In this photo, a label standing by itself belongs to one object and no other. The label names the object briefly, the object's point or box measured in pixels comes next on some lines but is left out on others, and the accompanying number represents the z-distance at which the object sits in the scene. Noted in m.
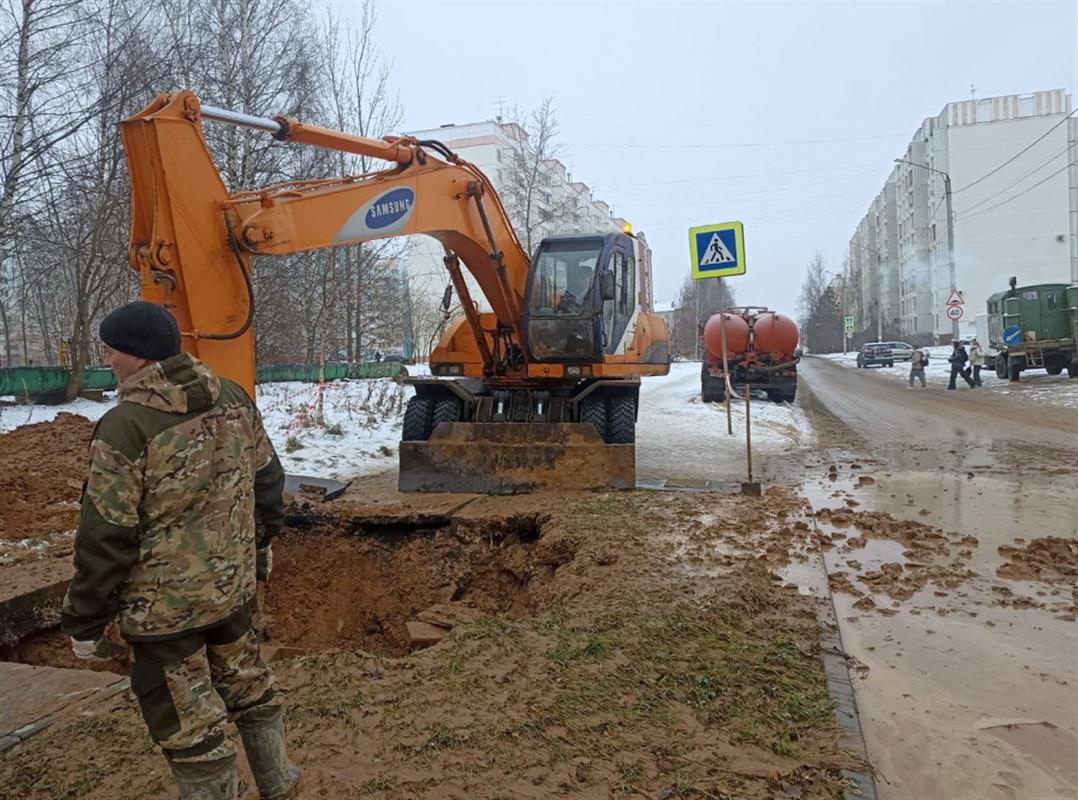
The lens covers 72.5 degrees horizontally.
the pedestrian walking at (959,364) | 23.42
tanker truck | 18.53
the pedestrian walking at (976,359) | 23.83
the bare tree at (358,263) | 17.67
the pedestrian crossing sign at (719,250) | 8.74
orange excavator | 4.74
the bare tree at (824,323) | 81.00
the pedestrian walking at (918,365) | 24.98
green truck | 23.28
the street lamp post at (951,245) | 26.70
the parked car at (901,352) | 45.88
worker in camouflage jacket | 2.21
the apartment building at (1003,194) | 59.62
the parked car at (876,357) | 42.09
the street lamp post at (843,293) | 89.62
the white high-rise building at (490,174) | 45.88
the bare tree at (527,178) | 28.89
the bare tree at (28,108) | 12.06
